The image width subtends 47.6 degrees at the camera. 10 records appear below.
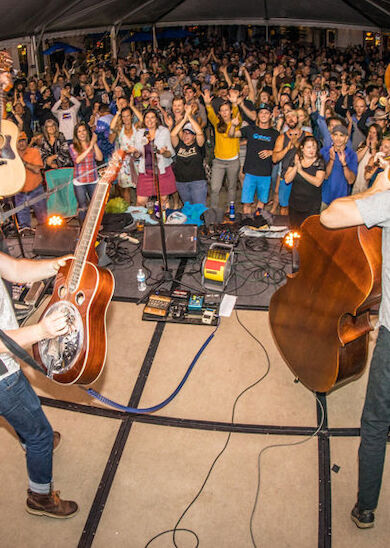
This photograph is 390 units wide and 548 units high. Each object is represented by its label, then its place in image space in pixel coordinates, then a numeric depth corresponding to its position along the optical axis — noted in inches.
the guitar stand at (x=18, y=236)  201.5
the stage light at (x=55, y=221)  228.1
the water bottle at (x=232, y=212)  241.6
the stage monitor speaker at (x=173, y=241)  211.5
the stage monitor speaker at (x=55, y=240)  221.3
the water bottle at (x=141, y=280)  193.8
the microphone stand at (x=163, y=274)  185.8
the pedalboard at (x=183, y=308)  173.6
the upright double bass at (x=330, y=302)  99.7
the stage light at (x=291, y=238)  193.2
